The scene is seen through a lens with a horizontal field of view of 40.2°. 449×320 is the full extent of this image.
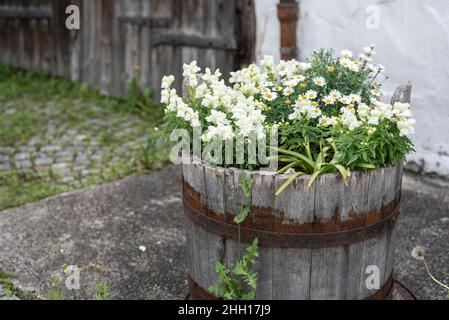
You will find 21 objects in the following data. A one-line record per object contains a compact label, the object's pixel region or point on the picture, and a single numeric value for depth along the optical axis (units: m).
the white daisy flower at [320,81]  2.96
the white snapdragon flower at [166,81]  2.96
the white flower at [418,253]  3.79
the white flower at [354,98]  2.90
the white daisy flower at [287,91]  3.00
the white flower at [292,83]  2.99
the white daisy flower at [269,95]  2.97
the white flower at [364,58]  3.14
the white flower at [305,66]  3.20
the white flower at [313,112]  2.81
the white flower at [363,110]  2.75
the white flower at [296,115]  2.85
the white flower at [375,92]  3.08
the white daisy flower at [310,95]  2.88
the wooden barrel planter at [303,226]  2.60
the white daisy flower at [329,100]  2.88
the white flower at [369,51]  3.23
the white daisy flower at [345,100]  2.88
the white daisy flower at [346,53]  3.11
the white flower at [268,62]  3.40
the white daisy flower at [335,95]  2.91
